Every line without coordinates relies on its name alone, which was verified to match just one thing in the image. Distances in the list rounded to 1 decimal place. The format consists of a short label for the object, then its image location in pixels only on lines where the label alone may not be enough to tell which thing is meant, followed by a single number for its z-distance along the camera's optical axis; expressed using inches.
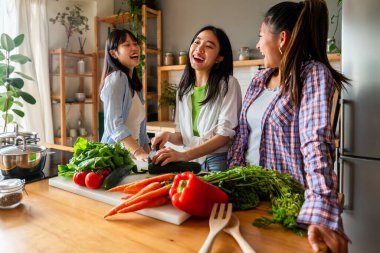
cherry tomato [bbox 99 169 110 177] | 41.7
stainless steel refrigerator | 77.2
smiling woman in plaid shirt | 30.0
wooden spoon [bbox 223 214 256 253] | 25.2
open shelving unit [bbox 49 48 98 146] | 151.0
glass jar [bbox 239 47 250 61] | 126.0
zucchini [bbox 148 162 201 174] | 43.2
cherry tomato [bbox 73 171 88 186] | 40.8
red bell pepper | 31.4
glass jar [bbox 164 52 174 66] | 148.7
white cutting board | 31.9
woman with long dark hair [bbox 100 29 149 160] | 66.2
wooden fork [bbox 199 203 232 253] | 25.3
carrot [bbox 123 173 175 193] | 36.6
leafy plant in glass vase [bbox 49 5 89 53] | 158.4
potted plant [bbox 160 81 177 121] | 148.0
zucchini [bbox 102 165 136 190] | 39.7
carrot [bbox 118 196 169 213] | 32.9
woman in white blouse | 56.6
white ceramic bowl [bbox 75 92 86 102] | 162.6
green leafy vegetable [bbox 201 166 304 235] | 34.9
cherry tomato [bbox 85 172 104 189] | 39.6
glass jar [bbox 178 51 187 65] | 142.4
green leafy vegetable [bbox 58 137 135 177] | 41.4
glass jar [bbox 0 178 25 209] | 34.6
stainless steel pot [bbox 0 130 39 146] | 60.5
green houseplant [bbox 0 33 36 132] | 123.1
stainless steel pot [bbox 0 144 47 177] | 45.8
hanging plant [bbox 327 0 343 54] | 103.8
